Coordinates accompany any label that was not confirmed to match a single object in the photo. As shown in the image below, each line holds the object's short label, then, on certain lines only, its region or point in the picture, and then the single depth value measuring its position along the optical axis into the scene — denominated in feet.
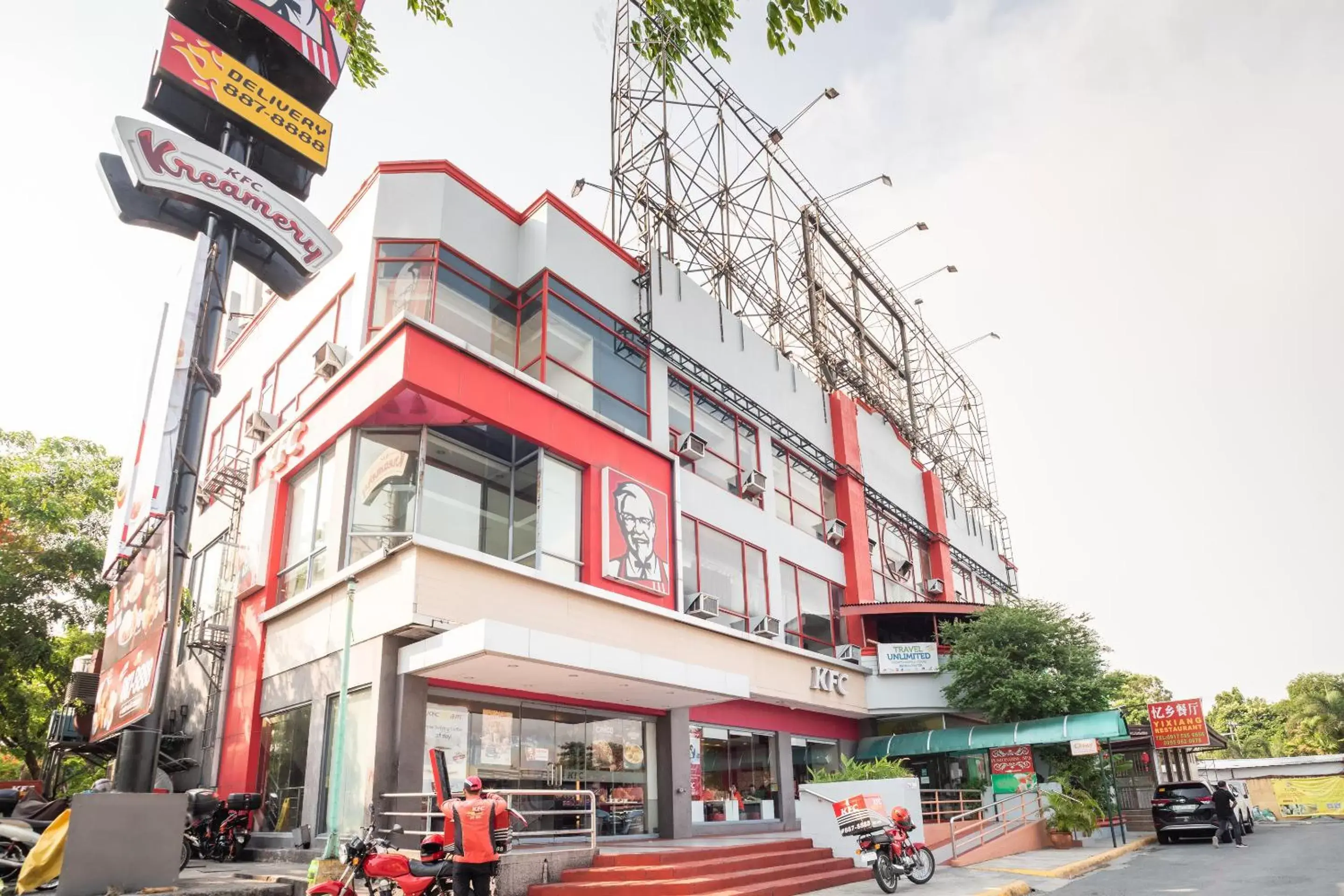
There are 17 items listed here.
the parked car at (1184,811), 68.85
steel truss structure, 85.15
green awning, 69.05
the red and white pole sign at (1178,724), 91.76
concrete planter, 49.52
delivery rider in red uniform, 29.12
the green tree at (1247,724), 219.41
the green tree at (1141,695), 196.47
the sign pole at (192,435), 33.99
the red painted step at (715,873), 37.73
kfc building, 45.68
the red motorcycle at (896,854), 40.83
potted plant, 64.28
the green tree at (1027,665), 76.48
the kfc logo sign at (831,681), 74.38
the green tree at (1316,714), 167.32
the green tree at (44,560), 78.33
